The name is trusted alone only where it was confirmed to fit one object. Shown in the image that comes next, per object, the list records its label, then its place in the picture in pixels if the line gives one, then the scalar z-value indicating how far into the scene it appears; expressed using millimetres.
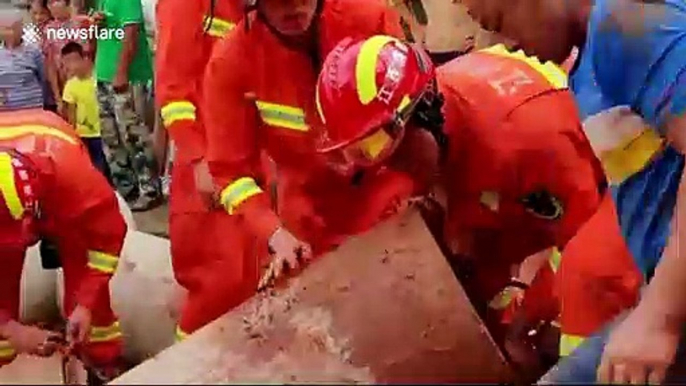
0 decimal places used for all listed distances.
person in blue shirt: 1762
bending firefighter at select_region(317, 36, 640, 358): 2570
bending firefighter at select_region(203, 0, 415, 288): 3037
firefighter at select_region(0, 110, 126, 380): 3350
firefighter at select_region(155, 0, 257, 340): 3730
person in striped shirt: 5326
